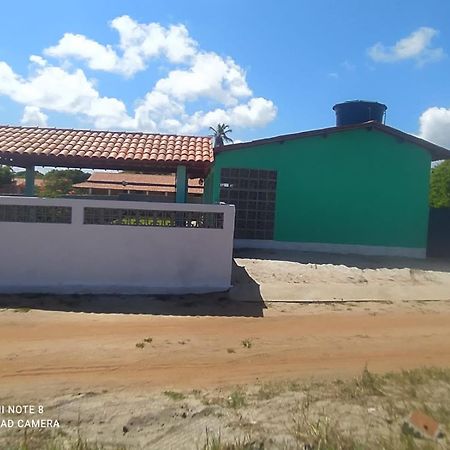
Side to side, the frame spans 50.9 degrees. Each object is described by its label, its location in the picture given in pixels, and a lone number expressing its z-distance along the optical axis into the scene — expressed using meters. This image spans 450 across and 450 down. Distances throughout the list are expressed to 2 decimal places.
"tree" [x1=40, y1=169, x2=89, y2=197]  31.67
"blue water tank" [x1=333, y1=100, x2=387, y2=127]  17.22
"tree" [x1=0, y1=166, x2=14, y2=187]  38.53
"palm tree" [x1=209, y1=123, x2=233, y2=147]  57.53
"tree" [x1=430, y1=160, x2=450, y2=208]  28.13
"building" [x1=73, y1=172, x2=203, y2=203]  24.16
